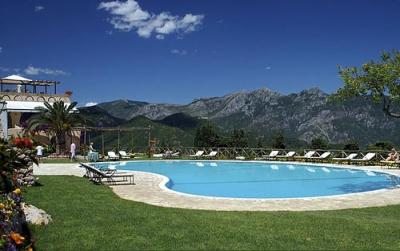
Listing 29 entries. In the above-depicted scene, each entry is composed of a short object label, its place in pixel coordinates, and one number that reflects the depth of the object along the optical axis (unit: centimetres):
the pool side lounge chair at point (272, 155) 2889
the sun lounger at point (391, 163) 2166
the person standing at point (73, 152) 2694
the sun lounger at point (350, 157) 2489
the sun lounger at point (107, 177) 1483
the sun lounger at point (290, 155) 2811
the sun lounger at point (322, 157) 2641
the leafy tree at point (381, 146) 2830
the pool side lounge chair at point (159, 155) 3098
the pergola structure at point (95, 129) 3134
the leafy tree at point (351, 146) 2878
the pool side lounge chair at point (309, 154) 2714
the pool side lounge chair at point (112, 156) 2886
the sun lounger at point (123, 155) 2975
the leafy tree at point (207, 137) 3595
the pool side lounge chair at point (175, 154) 3083
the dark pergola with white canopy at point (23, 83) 3753
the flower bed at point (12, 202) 425
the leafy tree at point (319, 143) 3177
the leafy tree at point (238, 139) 3500
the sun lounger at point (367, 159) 2421
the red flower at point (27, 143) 418
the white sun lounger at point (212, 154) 3062
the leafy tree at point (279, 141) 3241
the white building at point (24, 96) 3458
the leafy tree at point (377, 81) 1374
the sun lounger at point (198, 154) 3096
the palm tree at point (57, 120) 3081
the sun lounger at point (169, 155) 3050
